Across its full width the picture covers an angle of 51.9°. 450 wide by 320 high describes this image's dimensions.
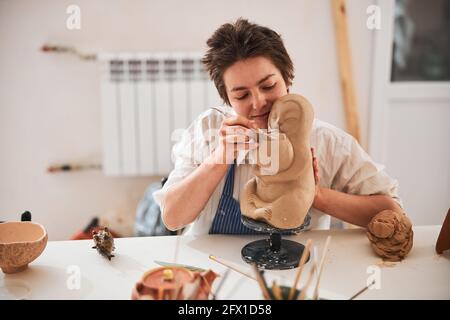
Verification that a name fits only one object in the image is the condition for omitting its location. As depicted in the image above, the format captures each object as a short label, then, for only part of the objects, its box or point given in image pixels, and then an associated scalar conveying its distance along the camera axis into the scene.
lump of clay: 0.99
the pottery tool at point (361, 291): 0.85
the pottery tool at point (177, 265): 0.94
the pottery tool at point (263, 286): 0.78
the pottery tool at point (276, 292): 0.77
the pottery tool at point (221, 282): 0.85
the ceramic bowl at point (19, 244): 0.91
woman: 1.01
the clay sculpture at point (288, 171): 0.92
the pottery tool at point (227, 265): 0.91
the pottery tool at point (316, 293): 0.80
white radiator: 2.16
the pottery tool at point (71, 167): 2.24
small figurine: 1.01
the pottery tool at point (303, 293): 0.77
